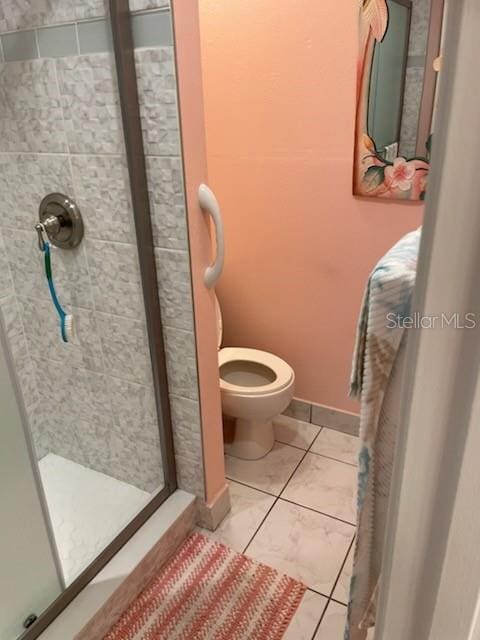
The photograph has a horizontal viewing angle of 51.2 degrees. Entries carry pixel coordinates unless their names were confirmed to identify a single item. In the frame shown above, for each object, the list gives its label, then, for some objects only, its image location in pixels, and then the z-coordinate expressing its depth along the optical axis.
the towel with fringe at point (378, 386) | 0.64
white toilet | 1.93
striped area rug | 1.45
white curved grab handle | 1.36
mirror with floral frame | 1.52
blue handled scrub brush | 1.57
